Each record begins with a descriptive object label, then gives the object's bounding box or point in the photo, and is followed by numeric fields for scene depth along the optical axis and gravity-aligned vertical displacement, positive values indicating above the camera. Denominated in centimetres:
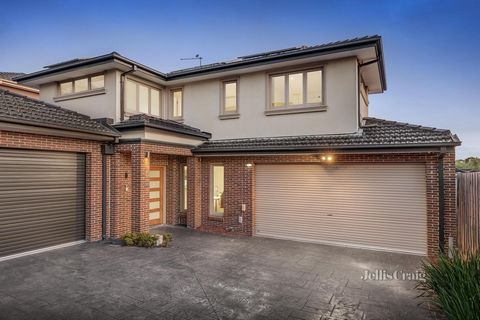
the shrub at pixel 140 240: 902 -242
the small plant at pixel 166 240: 917 -251
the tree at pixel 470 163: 2211 -1
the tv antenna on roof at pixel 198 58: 1459 +555
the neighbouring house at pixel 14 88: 1655 +482
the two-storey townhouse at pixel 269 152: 856 +40
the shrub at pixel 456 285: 386 -192
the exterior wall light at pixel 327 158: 932 +19
